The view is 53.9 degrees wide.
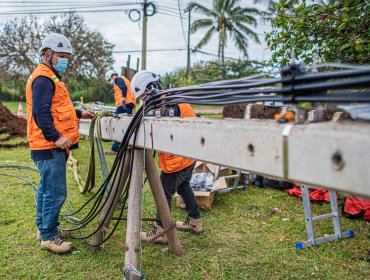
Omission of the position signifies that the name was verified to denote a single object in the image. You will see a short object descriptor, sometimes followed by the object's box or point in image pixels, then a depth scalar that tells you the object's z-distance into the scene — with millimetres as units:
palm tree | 33094
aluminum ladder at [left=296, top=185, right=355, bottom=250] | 4047
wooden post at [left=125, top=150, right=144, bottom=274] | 3115
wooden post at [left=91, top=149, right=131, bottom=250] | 3287
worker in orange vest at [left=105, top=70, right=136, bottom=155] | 8578
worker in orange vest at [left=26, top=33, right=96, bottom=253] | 3543
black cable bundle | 1242
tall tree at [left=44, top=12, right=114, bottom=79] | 29297
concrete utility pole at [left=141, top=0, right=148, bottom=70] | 16161
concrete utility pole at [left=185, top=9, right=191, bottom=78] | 32344
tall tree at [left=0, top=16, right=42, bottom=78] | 28688
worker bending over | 3947
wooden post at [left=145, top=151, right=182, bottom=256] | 3431
